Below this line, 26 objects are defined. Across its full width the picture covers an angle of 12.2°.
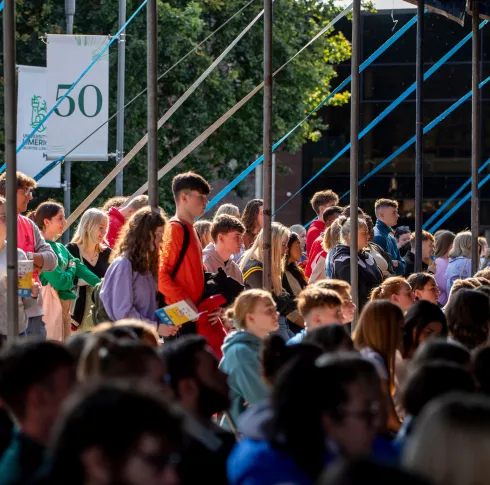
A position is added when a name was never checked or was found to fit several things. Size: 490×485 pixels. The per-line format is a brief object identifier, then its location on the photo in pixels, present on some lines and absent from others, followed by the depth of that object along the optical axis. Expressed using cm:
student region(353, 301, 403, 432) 1076
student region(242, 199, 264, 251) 1934
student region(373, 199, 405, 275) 2080
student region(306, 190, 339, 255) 2136
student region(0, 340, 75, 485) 662
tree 4290
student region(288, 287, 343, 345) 1235
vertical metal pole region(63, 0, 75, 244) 3781
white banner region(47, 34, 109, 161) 3320
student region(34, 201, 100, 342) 1523
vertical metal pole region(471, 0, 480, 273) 1973
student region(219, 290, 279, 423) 1044
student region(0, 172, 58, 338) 1377
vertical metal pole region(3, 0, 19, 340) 962
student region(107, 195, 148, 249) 1763
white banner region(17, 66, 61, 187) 3483
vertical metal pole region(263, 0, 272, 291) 1381
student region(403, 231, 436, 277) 2315
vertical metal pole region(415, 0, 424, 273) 1742
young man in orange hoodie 1298
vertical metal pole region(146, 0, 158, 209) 1194
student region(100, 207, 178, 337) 1238
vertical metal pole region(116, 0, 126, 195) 3763
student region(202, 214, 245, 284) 1509
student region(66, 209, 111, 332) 1579
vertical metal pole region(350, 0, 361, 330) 1488
